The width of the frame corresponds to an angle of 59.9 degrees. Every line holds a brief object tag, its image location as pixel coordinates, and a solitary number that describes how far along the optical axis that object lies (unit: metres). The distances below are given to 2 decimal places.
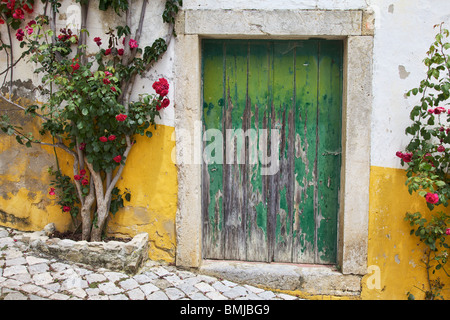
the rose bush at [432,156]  2.88
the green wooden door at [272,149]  3.33
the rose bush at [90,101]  3.08
